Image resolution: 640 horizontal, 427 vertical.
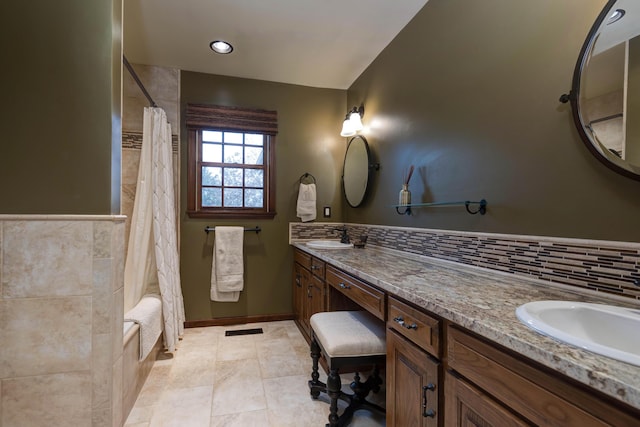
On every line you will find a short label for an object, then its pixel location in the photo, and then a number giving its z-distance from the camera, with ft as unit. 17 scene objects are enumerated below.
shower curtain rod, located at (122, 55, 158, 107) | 6.25
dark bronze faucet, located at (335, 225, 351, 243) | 8.98
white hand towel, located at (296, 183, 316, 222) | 9.91
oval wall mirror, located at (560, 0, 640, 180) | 2.99
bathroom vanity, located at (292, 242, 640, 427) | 1.71
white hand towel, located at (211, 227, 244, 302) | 9.20
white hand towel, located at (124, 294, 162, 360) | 5.90
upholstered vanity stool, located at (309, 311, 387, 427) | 4.44
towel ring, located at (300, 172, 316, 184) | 10.24
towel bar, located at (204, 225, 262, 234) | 9.38
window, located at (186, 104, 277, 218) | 9.28
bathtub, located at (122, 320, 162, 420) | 5.06
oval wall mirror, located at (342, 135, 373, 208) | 8.75
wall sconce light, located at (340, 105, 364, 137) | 8.98
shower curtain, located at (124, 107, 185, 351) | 7.18
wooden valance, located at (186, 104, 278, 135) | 9.20
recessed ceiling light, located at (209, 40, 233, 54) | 7.75
